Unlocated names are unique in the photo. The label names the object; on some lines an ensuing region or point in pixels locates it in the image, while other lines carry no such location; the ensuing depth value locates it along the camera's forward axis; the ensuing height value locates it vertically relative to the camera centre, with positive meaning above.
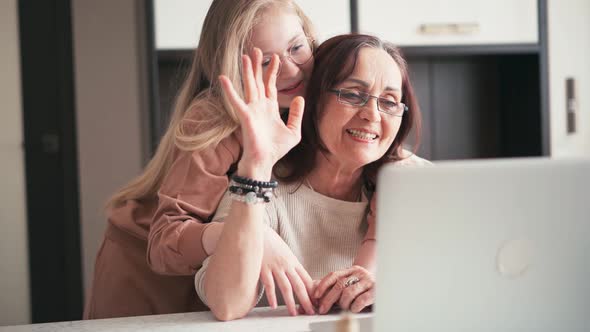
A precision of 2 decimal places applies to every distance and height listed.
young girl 1.54 -0.04
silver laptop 0.86 -0.12
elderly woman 1.33 -0.01
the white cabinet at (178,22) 2.74 +0.49
